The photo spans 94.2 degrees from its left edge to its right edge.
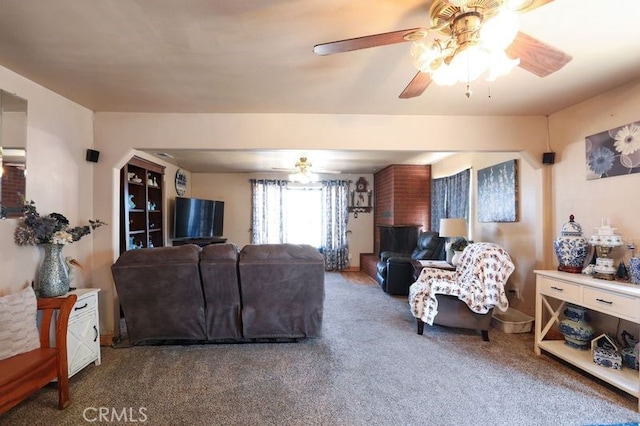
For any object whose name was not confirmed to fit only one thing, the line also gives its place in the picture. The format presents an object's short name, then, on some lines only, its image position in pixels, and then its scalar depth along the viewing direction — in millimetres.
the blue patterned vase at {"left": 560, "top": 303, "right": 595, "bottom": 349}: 2443
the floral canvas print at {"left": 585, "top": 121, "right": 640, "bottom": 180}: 2232
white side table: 2180
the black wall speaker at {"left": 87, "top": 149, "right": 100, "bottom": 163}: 2787
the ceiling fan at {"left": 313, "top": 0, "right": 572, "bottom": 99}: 1094
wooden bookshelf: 3848
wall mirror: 2043
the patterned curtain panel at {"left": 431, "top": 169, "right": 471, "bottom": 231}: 4500
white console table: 1945
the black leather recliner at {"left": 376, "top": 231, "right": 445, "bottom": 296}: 4656
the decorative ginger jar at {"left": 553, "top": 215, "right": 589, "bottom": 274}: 2482
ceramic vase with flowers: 2150
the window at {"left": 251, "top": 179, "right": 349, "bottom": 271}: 6703
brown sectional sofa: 2639
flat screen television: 5293
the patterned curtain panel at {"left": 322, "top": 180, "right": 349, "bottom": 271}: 6723
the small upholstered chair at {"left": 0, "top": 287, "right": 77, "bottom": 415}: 1686
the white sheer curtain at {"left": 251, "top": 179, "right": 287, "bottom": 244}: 6688
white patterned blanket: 2852
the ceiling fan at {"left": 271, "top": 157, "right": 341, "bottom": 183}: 4672
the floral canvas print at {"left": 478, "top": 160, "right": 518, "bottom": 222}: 3480
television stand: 5597
